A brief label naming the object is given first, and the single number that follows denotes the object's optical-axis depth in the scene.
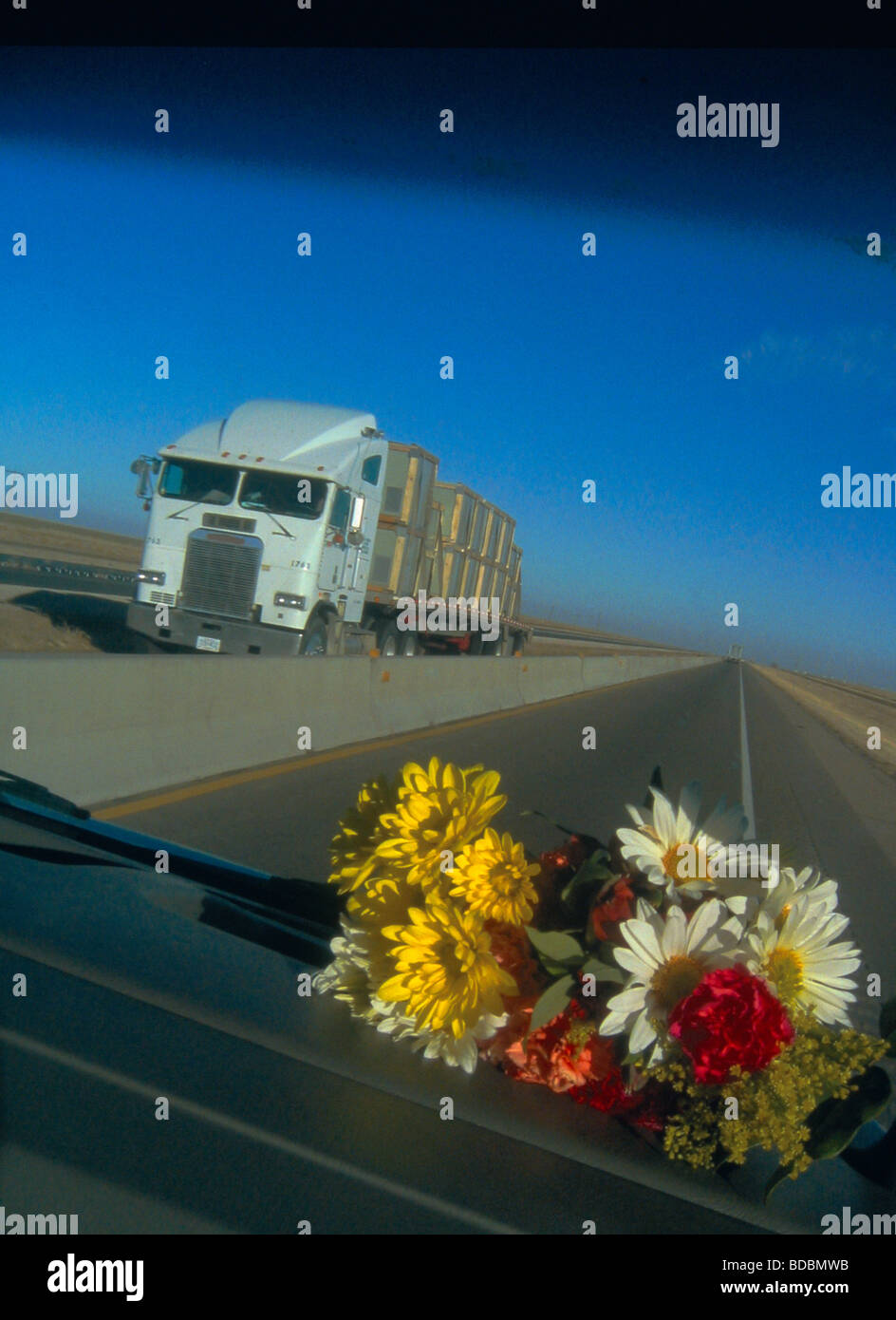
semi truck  17.08
